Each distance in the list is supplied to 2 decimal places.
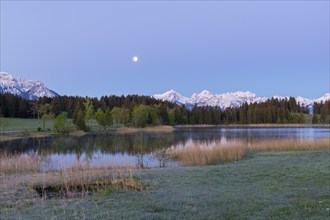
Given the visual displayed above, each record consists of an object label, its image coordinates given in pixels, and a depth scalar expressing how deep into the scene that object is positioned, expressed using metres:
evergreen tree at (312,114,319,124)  130.02
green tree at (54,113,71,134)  65.50
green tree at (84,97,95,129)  80.50
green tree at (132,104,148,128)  92.69
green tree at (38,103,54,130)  72.74
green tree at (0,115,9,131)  66.97
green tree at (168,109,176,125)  118.44
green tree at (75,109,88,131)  72.38
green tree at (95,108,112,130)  79.38
